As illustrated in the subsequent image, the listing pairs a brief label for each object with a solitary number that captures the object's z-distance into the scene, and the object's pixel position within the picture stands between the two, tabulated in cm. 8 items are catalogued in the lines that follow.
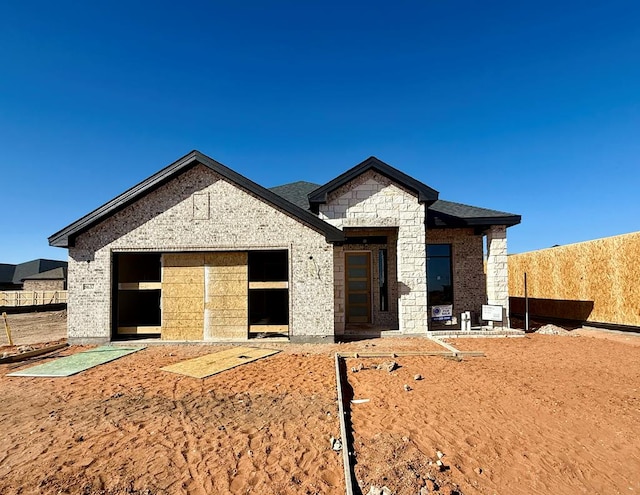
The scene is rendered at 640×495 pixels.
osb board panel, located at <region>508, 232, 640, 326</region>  1263
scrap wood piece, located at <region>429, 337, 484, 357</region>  920
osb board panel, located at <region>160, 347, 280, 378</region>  797
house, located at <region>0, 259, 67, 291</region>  3856
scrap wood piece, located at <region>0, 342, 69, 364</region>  922
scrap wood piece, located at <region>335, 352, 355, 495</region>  345
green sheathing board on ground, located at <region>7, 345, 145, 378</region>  793
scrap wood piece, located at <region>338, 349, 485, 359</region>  913
